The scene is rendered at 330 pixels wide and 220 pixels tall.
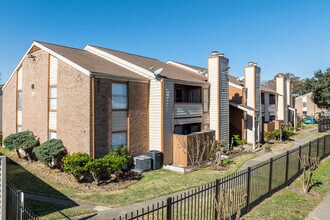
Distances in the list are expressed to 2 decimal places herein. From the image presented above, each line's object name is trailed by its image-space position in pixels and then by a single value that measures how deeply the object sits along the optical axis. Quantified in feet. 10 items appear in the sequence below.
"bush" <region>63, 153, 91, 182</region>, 38.78
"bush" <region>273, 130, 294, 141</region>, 92.70
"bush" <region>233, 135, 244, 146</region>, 73.18
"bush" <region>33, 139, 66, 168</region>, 46.13
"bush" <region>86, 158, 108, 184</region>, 38.52
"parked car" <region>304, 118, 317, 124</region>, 180.12
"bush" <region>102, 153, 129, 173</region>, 40.55
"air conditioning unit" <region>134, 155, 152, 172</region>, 48.11
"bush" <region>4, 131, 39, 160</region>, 53.42
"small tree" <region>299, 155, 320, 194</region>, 33.95
